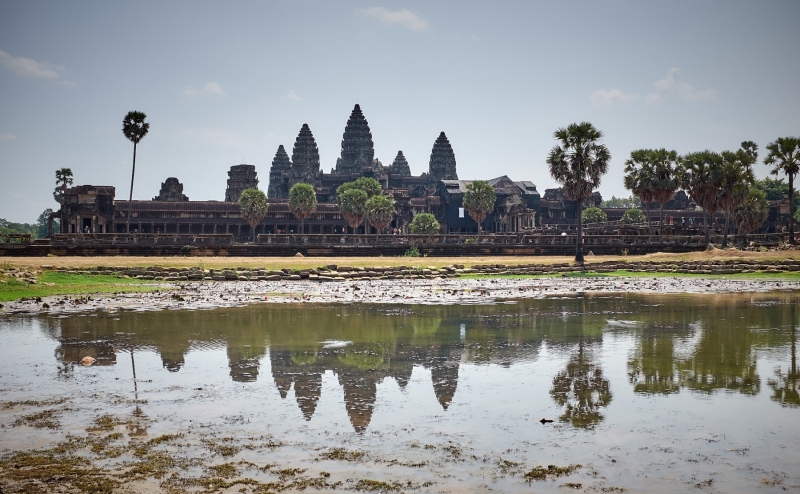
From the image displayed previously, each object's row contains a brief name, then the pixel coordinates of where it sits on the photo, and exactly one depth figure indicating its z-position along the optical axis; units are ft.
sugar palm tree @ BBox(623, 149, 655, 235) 225.97
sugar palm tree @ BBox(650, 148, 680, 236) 223.30
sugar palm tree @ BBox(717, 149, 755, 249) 201.05
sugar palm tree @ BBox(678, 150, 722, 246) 202.28
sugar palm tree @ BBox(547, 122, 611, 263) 170.71
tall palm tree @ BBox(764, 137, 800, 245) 203.41
